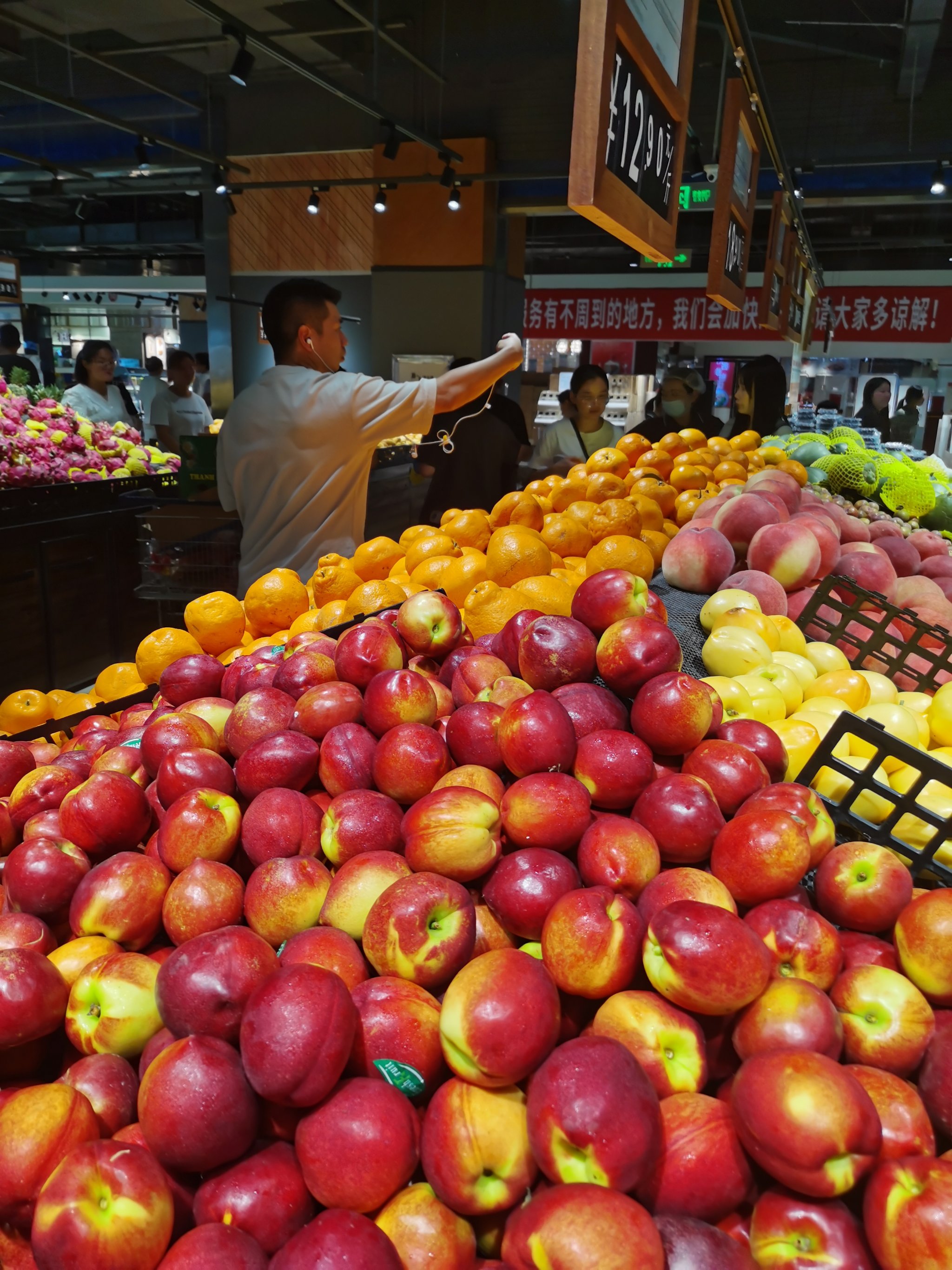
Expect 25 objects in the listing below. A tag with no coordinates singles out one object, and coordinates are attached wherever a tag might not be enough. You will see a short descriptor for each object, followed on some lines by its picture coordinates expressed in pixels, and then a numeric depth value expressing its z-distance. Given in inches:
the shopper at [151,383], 413.1
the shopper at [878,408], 430.3
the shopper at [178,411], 305.3
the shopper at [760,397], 248.9
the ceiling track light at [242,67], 230.4
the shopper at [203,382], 491.2
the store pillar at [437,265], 366.3
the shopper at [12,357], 303.7
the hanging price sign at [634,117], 62.7
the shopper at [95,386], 279.3
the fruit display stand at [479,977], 28.8
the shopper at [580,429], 237.6
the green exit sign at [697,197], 268.4
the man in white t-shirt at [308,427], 122.0
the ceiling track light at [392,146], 275.1
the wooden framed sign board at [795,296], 254.2
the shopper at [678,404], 225.8
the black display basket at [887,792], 45.2
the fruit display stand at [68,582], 192.4
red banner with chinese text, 475.1
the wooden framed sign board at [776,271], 209.3
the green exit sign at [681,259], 350.9
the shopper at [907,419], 480.7
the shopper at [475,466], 197.0
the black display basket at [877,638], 77.0
